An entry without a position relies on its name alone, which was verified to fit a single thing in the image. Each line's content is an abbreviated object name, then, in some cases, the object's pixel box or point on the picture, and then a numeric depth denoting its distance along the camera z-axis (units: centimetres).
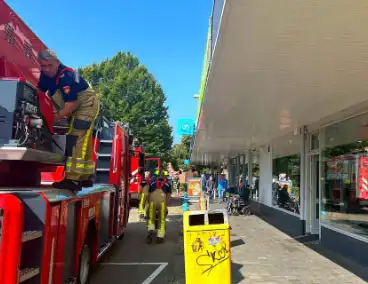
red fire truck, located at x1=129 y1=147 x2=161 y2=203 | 1258
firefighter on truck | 425
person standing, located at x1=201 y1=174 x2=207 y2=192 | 2978
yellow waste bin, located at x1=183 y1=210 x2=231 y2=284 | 536
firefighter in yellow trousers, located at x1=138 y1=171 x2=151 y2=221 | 1107
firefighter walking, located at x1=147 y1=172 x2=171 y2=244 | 951
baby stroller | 1579
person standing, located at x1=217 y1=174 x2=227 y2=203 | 2575
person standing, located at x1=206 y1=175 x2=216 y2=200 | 2717
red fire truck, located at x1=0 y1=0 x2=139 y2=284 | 278
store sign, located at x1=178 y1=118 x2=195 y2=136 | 2303
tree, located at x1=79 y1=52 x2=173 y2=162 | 3192
